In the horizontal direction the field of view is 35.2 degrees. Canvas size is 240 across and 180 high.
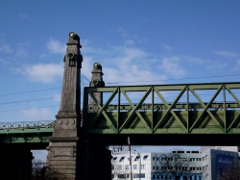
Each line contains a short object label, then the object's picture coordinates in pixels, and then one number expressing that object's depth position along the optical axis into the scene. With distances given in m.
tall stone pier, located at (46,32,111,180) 42.28
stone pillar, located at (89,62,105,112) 55.56
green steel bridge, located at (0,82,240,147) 41.94
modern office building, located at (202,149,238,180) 146.88
